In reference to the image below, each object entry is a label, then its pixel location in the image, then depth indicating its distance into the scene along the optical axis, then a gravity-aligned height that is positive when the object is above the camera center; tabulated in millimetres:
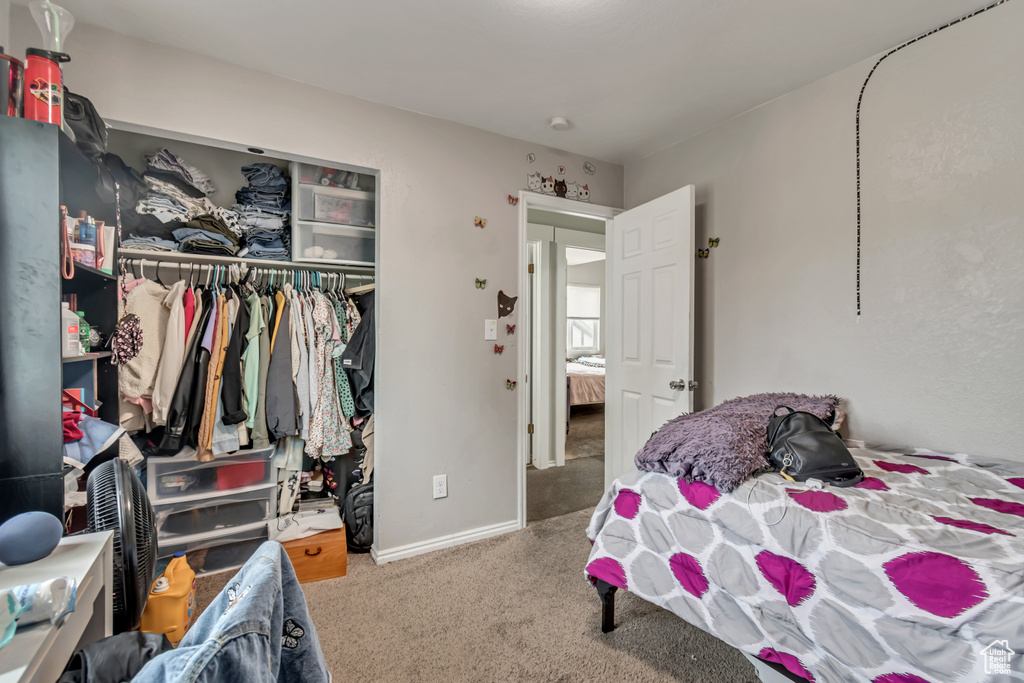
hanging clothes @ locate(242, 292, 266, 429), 2170 -131
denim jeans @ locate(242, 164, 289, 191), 2346 +851
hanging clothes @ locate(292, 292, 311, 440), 2273 -126
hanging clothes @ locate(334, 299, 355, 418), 2381 -251
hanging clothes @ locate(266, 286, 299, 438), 2207 -259
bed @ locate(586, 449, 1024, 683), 964 -594
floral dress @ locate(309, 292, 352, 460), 2307 -345
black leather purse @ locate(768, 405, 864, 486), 1395 -370
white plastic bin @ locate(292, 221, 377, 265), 2359 +517
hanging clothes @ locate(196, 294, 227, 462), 2094 -205
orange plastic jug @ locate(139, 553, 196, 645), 1546 -926
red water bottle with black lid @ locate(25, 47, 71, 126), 1098 +625
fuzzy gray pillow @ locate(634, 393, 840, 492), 1446 -371
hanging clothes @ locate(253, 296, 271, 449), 2191 -304
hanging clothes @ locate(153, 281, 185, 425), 2020 -101
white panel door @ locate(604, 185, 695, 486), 2398 +97
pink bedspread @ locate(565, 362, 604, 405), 5566 -609
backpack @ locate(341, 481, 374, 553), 2361 -933
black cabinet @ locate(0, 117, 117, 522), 1033 +48
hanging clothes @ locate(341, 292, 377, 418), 2334 -109
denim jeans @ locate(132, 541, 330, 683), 509 -377
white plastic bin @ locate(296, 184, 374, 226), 2357 +718
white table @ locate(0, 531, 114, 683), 672 -473
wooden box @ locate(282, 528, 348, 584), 2092 -1027
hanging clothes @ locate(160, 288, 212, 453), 2014 -230
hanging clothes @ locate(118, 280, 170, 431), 1992 -109
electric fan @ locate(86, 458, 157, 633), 1046 -451
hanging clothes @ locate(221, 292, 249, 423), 2107 -157
